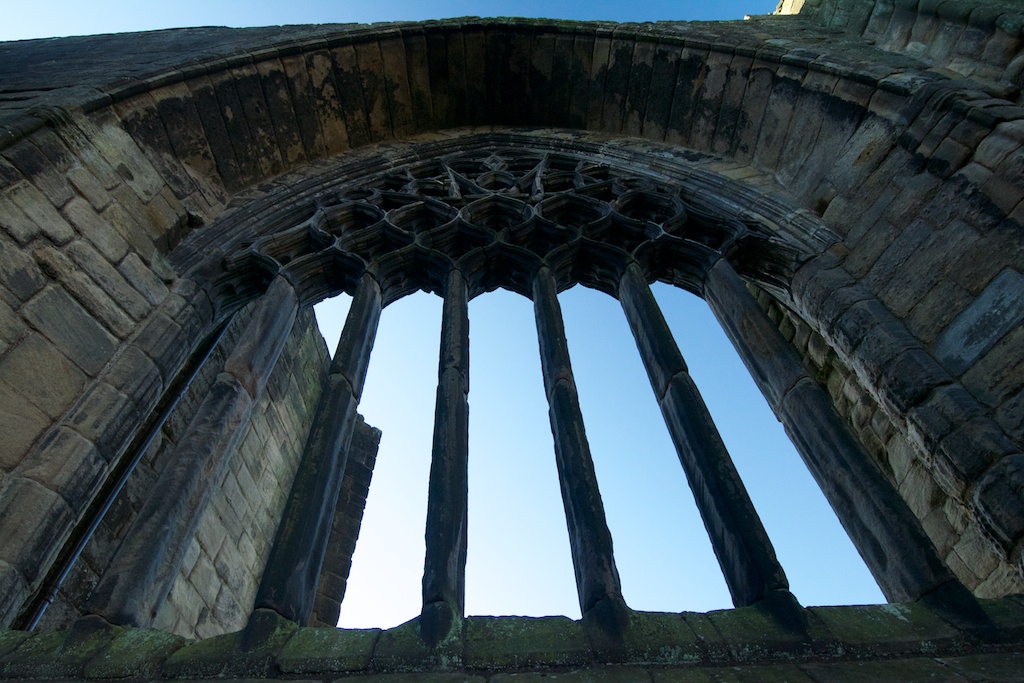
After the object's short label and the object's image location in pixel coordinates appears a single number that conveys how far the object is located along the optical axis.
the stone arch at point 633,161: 3.53
